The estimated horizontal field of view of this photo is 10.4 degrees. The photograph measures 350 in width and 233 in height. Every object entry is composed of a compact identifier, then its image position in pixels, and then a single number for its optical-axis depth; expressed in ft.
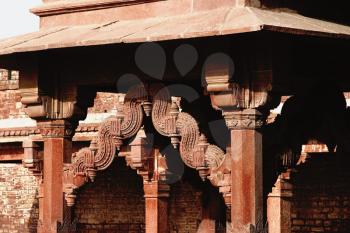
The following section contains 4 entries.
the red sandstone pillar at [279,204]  66.93
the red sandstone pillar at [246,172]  42.99
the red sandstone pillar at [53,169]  49.01
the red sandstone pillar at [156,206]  60.98
